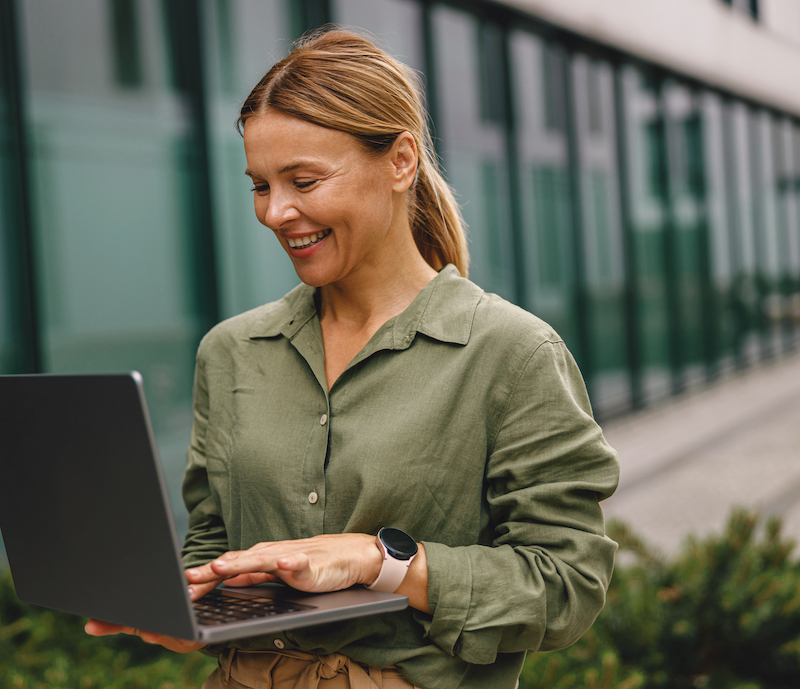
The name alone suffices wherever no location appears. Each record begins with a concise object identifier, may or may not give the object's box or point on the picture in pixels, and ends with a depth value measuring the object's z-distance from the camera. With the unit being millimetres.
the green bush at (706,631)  2934
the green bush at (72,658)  2516
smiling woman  1289
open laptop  1029
